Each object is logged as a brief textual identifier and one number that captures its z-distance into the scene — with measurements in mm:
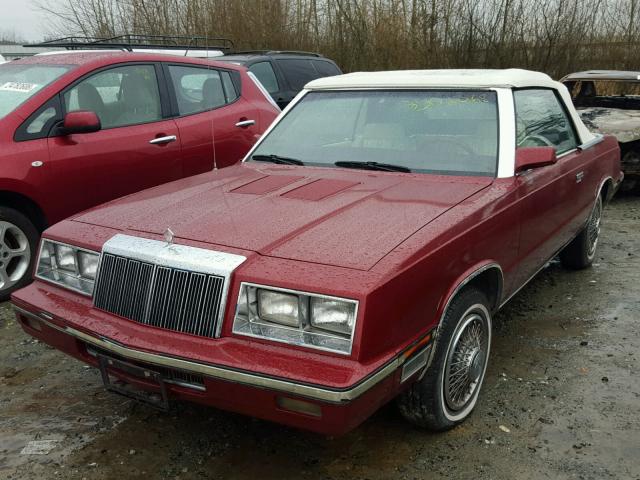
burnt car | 7203
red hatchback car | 4508
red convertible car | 2238
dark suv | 8492
